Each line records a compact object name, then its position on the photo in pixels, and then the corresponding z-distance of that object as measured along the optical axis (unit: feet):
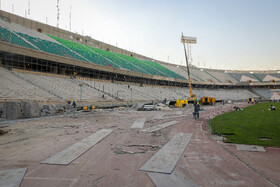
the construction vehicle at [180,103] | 109.42
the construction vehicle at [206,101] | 133.85
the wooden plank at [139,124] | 34.52
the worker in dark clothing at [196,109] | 47.40
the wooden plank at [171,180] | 10.90
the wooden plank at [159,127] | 30.50
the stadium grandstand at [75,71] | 84.33
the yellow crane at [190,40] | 215.51
